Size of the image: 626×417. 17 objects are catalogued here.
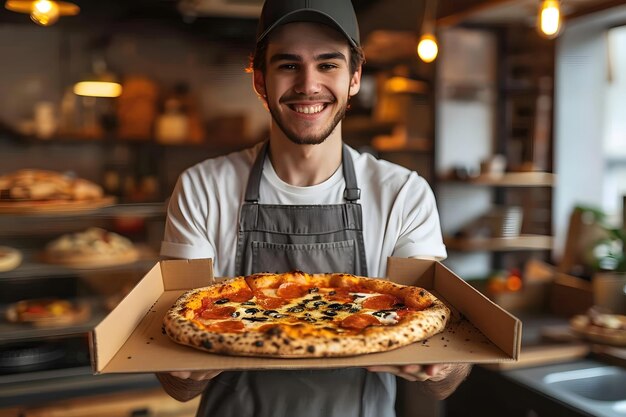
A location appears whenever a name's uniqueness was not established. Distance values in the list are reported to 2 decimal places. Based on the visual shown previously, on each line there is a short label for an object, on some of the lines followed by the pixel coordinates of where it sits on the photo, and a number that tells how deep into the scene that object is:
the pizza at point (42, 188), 3.60
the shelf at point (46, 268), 3.70
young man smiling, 1.93
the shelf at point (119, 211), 3.74
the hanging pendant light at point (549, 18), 3.22
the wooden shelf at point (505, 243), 5.86
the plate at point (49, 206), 3.55
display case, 3.74
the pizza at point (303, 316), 1.46
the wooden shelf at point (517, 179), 5.78
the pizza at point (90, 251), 3.82
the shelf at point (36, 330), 3.70
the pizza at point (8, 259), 3.65
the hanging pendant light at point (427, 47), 3.81
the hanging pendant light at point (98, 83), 5.26
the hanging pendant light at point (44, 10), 2.56
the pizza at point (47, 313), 3.77
